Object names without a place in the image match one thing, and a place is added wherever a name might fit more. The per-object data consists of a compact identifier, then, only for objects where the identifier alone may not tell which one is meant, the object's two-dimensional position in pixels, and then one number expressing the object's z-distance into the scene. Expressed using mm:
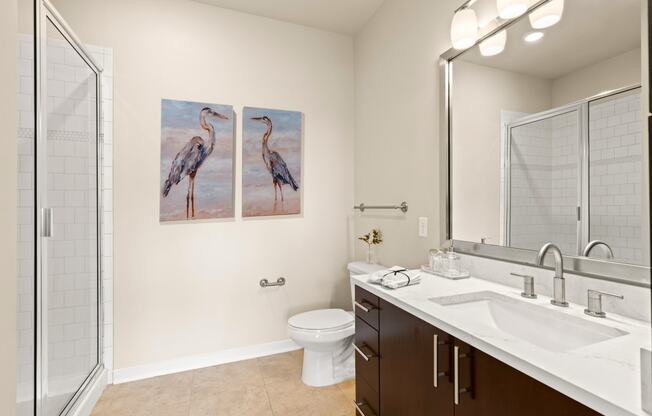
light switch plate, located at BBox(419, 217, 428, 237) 1883
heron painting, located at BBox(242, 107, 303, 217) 2416
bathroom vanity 687
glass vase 2443
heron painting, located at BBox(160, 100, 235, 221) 2207
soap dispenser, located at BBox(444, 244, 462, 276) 1540
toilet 1980
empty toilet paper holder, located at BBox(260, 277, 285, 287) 2465
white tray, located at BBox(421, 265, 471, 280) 1503
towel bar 2084
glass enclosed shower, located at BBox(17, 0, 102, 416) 1398
